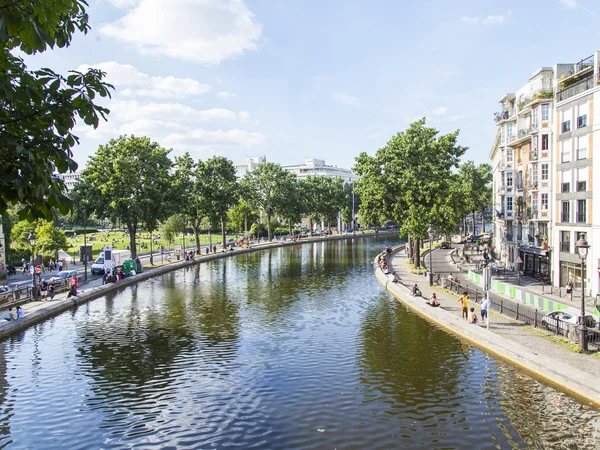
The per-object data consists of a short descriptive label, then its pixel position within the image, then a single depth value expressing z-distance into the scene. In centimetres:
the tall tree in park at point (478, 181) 11061
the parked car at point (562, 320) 2492
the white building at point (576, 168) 3719
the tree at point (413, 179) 5497
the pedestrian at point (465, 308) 2950
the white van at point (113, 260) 5556
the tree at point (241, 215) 12512
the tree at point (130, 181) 5881
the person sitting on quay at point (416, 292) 3822
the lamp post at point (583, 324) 2211
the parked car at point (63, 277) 4388
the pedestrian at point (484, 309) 2767
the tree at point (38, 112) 877
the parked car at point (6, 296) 3528
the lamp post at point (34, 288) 3879
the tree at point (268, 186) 11231
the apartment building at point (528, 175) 4528
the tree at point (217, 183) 8619
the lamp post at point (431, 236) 4471
